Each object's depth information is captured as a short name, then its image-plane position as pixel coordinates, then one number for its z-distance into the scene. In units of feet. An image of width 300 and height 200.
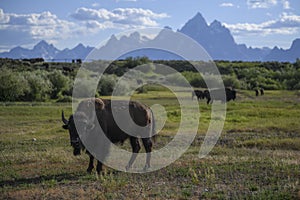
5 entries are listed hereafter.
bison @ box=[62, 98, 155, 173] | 38.63
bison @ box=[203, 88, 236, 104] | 160.19
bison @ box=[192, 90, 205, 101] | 177.78
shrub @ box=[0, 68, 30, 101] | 161.89
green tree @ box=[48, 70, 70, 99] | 189.56
